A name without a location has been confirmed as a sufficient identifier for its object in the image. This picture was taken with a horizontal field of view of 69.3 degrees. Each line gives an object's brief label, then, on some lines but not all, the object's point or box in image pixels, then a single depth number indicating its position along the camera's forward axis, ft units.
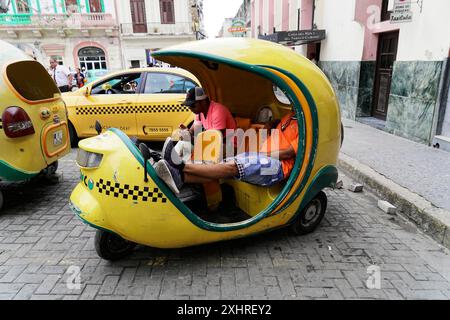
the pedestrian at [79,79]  59.31
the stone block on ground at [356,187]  14.76
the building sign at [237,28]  74.13
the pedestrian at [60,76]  33.14
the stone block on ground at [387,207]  12.58
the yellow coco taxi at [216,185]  8.16
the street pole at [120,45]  83.56
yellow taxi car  19.93
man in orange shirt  8.75
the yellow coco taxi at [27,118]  11.79
